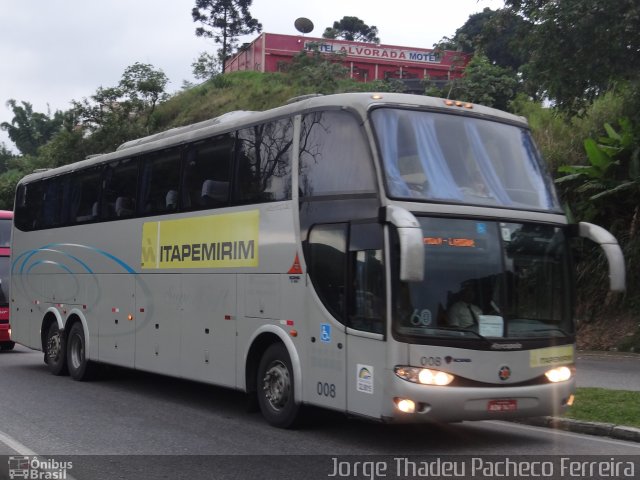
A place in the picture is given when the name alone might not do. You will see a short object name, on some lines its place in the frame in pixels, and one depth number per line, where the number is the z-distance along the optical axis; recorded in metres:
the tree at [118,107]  41.31
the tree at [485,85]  32.06
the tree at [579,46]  16.50
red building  56.41
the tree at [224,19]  68.50
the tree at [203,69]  63.88
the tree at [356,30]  110.19
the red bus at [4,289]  21.50
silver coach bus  8.44
